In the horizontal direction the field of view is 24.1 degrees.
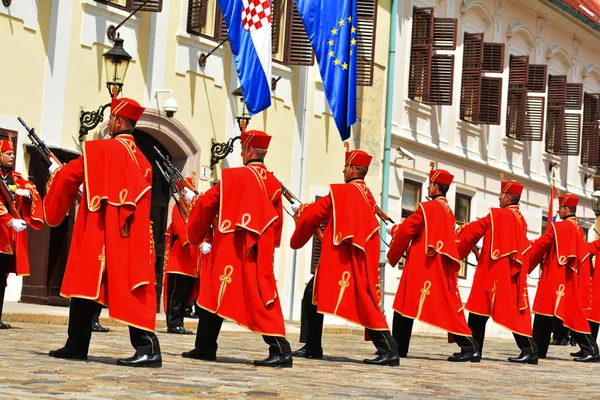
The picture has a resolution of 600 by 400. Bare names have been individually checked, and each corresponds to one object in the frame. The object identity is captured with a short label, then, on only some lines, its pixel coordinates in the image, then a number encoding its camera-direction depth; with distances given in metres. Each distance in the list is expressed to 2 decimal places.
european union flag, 21.77
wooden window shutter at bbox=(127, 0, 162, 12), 19.19
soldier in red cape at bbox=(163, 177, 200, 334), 15.99
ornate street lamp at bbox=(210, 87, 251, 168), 21.39
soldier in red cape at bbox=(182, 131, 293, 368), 11.00
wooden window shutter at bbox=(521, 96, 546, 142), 31.73
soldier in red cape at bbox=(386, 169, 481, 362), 13.94
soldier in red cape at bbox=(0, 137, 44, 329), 13.74
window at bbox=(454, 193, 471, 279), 29.41
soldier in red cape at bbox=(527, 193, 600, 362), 16.52
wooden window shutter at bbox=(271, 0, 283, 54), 22.92
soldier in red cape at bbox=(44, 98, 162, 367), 9.79
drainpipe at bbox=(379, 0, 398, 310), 26.27
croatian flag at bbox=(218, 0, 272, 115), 19.94
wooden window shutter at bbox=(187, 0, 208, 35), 20.81
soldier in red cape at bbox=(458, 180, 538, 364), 15.08
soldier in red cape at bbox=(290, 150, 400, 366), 12.47
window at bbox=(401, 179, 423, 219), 27.56
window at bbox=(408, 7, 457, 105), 27.58
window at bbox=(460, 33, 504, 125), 29.56
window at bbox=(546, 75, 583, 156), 33.66
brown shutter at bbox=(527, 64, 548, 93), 32.38
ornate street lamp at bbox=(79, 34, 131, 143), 17.94
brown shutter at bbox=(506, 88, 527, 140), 31.61
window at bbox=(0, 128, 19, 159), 17.28
